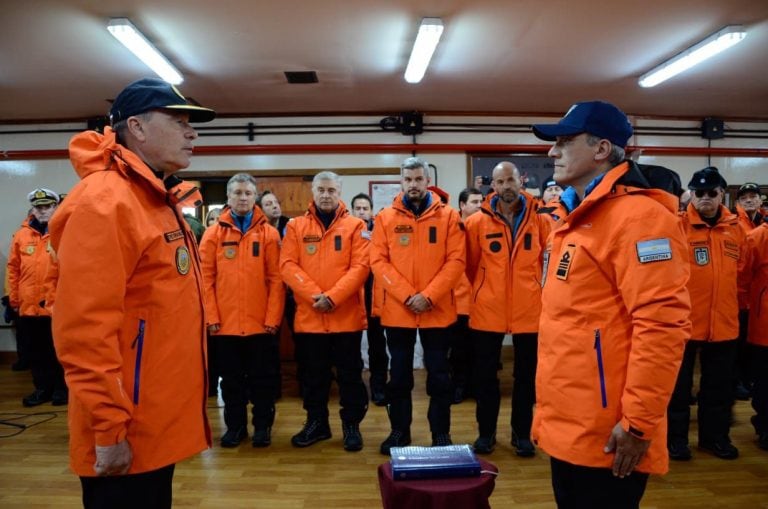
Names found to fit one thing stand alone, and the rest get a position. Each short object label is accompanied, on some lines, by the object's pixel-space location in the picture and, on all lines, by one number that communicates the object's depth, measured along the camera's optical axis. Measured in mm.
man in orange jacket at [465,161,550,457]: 2988
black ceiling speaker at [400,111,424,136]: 6004
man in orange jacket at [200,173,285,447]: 3176
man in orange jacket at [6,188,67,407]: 4387
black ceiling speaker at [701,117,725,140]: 6379
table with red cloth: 1546
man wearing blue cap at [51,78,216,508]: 1115
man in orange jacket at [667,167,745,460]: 2953
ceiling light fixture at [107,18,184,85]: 3557
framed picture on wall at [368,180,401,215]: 6096
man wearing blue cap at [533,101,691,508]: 1190
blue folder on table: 1630
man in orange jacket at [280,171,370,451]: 3154
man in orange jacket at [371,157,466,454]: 2914
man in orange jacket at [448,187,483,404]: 4344
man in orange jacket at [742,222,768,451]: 3209
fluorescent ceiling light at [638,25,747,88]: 3877
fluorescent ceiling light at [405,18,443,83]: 3672
